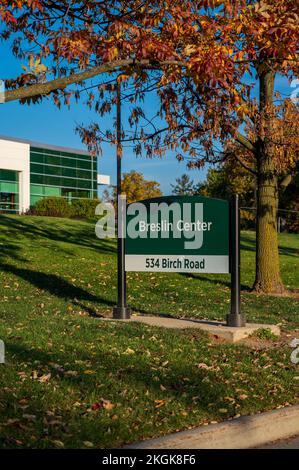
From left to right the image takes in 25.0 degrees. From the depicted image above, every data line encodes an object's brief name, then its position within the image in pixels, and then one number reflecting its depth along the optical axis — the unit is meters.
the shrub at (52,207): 43.81
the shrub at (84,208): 46.59
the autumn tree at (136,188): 63.88
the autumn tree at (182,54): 8.98
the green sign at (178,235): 10.70
